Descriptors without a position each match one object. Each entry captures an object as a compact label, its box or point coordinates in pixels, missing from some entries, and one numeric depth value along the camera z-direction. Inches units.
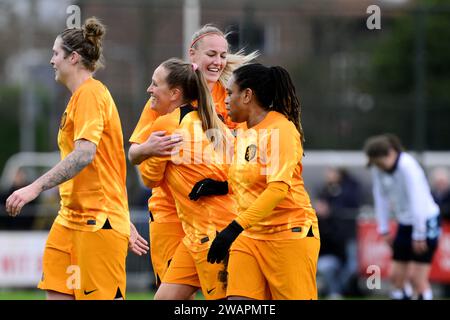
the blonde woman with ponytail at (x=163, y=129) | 257.4
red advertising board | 587.5
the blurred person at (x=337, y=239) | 573.1
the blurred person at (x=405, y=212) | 416.2
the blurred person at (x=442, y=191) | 598.9
